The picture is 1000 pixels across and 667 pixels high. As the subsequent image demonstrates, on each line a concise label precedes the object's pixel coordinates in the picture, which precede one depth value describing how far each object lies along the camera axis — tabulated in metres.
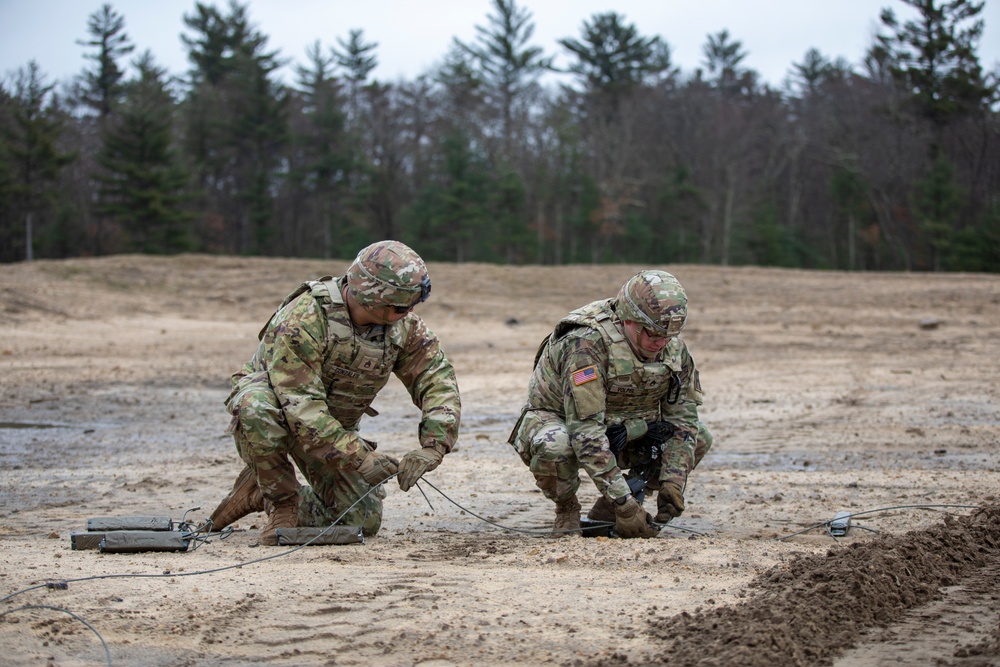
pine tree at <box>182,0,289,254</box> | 42.34
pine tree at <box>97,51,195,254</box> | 36.53
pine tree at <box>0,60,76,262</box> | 35.53
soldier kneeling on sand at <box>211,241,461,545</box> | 5.45
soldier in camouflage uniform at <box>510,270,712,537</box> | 5.69
